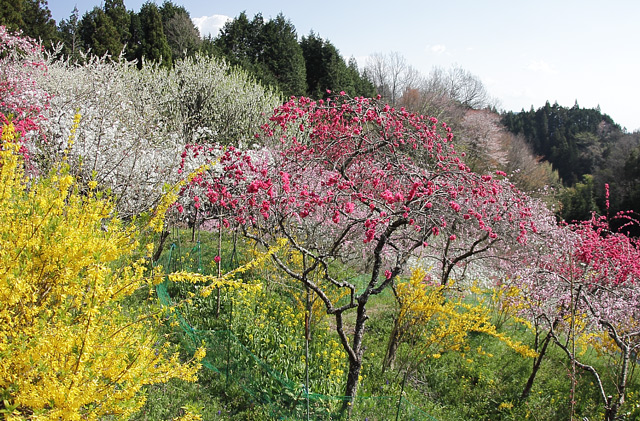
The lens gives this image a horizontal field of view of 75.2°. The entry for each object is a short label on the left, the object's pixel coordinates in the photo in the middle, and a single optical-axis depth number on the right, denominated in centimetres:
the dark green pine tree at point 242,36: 2799
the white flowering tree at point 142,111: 825
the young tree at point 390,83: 3547
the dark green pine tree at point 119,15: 2630
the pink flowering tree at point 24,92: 752
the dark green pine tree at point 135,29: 2775
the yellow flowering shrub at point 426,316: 574
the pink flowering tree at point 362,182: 448
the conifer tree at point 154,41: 2150
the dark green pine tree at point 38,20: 2303
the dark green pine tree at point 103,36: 2327
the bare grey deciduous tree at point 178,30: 2519
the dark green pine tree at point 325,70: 2771
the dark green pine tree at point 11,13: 1931
